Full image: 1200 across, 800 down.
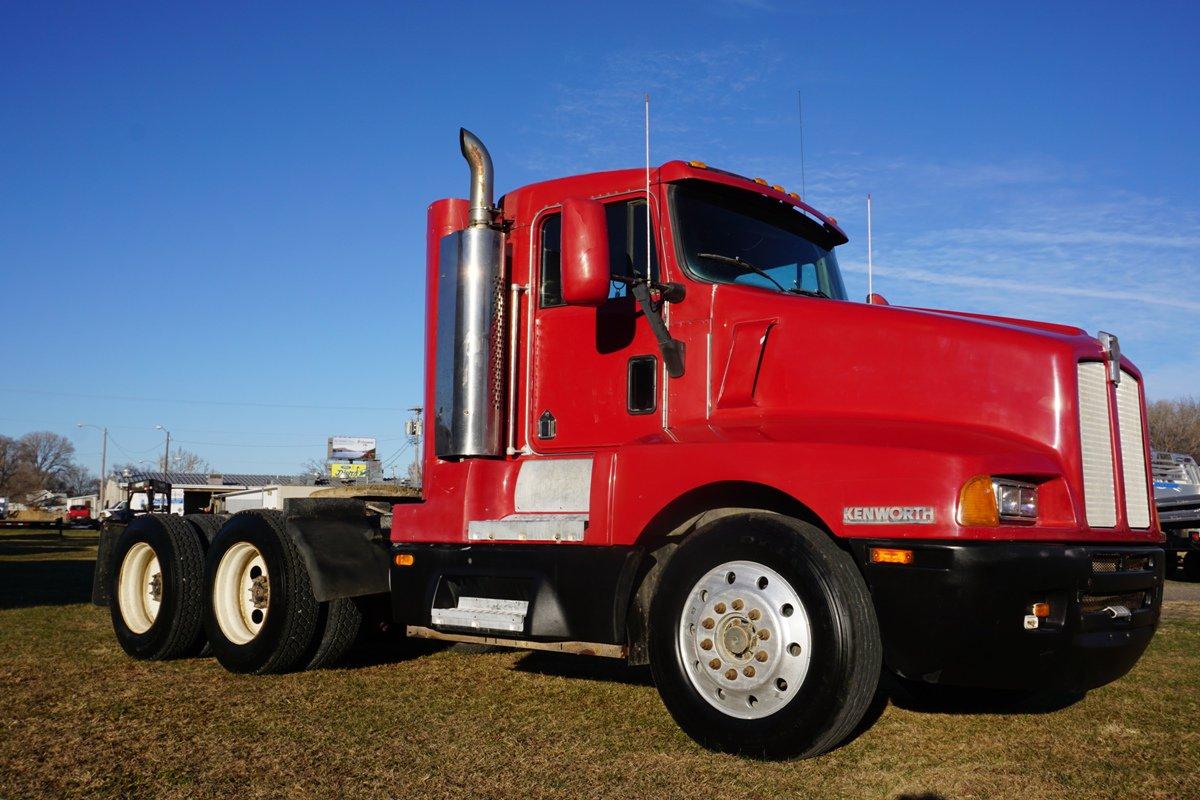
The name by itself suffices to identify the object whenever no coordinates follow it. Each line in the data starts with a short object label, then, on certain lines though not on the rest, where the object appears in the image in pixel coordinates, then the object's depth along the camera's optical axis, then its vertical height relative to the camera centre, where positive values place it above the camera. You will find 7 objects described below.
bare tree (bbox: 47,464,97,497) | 144.25 +5.62
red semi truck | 4.56 +0.13
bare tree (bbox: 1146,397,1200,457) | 71.44 +5.96
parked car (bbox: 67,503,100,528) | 69.88 +0.31
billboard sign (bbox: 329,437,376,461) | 73.25 +5.52
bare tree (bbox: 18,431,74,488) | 138.12 +8.96
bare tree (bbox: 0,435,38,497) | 131.75 +6.36
